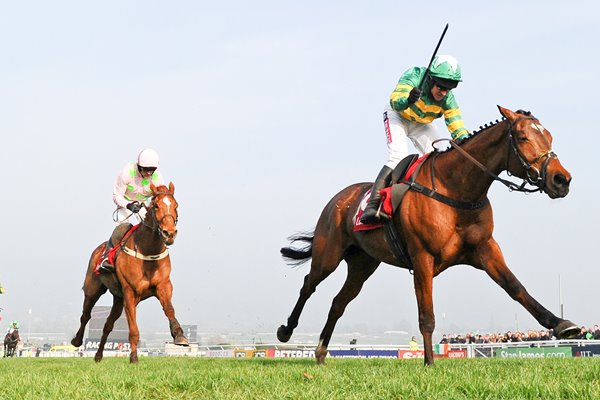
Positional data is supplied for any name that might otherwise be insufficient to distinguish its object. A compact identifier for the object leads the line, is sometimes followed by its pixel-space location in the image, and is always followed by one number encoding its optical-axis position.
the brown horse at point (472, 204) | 6.83
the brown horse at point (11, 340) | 30.23
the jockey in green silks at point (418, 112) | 8.26
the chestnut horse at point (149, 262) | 10.55
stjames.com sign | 19.23
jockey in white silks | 11.78
